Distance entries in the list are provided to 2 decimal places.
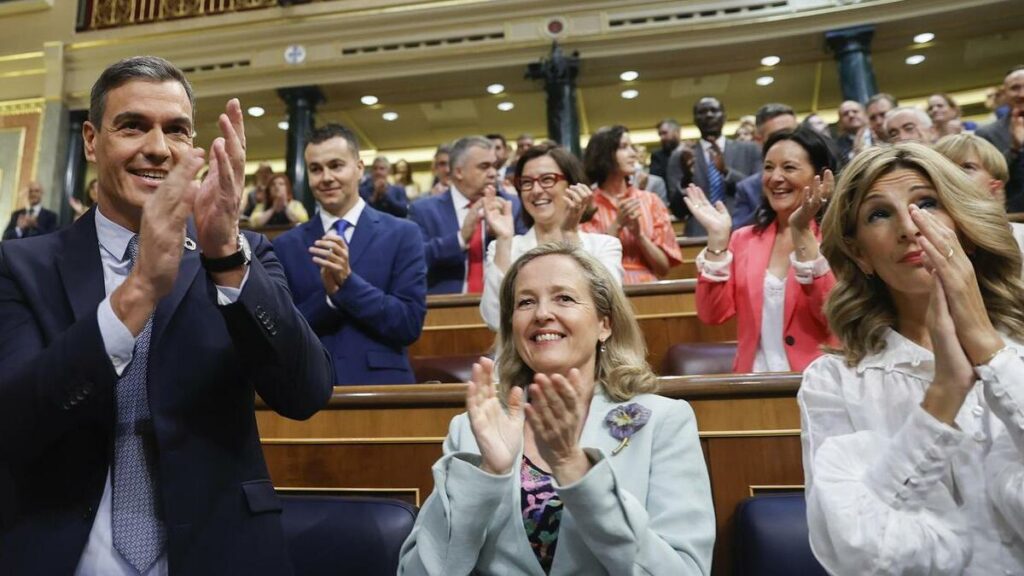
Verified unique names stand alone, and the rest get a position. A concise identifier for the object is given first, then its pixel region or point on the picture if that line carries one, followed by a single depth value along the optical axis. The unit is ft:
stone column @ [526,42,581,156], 17.83
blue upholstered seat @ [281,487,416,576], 3.07
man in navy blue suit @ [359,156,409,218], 13.64
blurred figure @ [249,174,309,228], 14.33
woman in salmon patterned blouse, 7.07
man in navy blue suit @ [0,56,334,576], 2.26
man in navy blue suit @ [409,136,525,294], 8.05
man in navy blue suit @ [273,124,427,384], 4.86
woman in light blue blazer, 2.52
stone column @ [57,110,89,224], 19.61
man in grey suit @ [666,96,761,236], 10.28
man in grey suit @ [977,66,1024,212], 8.08
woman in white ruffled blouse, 2.33
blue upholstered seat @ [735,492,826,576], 2.98
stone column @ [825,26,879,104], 16.44
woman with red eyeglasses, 6.03
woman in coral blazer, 4.57
